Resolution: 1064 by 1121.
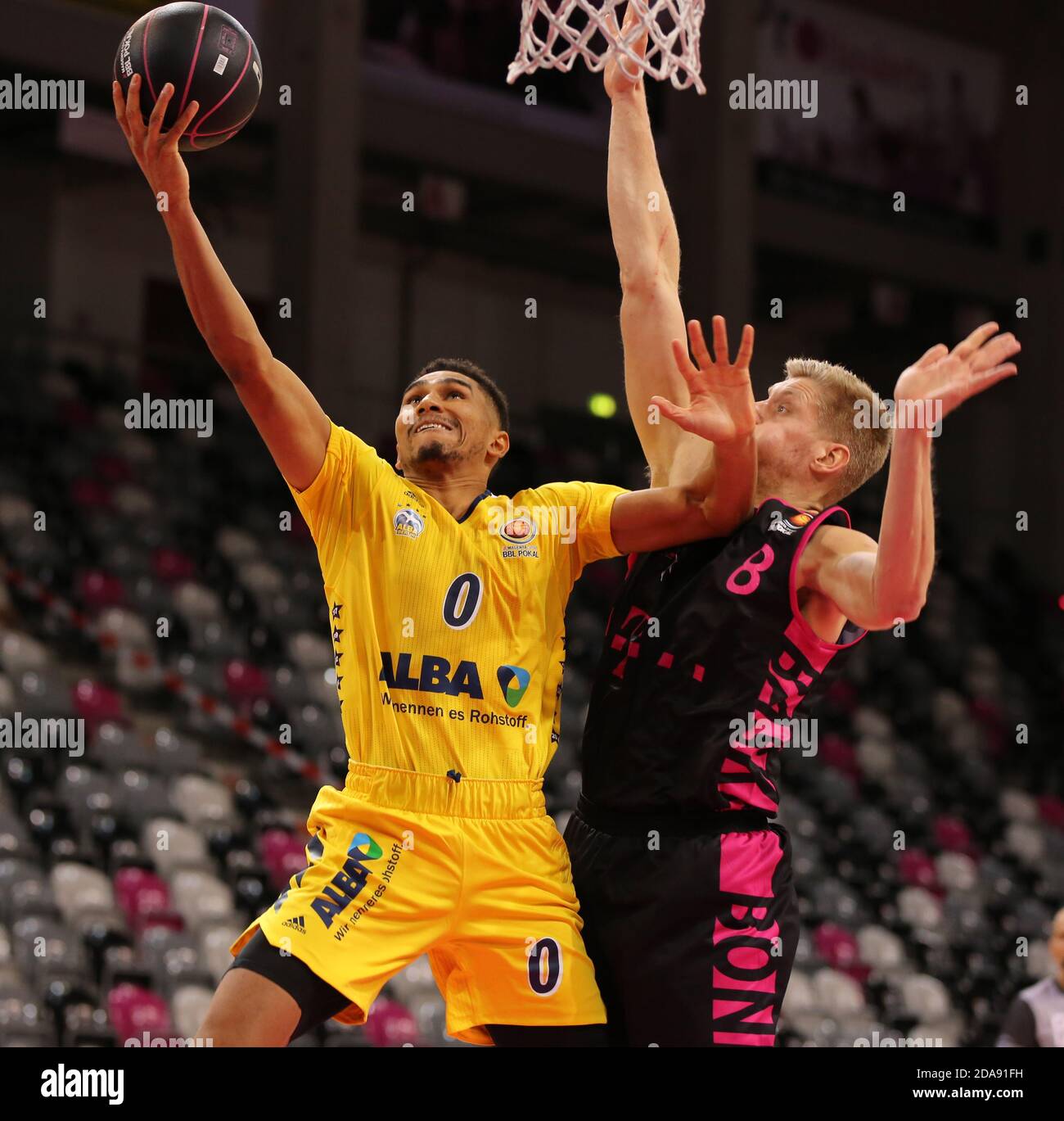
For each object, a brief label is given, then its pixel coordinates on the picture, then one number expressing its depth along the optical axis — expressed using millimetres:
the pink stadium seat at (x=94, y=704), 10500
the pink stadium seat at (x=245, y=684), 11422
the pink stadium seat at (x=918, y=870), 12742
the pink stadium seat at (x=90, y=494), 12406
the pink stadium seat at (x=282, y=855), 9719
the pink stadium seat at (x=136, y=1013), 7852
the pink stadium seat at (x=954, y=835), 13455
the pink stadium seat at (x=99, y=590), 11570
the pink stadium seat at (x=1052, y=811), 14430
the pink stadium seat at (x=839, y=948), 11062
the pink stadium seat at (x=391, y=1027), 8531
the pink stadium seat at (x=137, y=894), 8852
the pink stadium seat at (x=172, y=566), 12070
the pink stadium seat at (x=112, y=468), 12805
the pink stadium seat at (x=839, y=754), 13750
